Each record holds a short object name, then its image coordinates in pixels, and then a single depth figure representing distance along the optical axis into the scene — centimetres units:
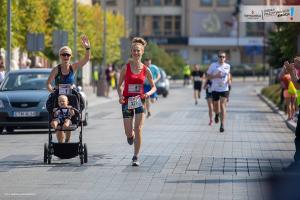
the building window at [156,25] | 12006
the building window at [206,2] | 11762
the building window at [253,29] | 11888
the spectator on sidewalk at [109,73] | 6609
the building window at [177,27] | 12016
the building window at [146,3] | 11918
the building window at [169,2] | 11925
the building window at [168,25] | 12000
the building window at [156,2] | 11956
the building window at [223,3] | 11781
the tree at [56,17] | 5438
